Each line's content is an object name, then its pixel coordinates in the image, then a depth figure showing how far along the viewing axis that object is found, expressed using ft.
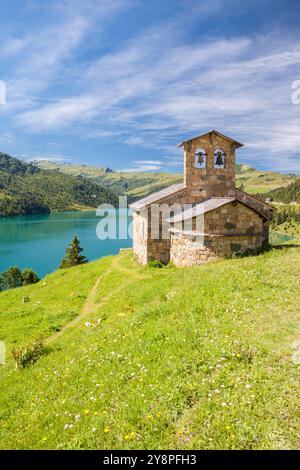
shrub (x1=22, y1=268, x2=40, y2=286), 186.29
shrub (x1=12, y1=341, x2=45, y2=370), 38.67
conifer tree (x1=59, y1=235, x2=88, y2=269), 181.94
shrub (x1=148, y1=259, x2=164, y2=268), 78.12
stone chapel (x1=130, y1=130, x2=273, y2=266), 63.10
